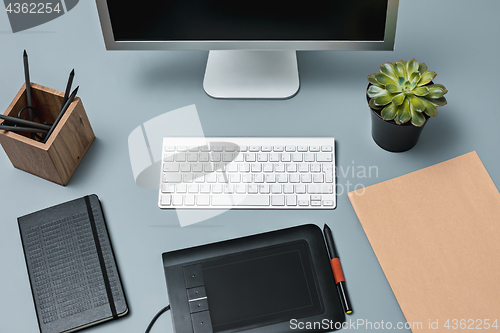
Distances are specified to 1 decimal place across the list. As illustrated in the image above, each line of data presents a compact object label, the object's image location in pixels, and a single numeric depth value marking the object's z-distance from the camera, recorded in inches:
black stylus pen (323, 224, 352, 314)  29.8
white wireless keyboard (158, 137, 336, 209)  33.6
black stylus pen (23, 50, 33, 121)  32.9
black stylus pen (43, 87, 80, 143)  32.0
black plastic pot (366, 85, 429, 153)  32.8
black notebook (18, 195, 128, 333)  29.3
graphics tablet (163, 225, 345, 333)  29.1
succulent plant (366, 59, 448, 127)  31.5
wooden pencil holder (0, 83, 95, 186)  31.6
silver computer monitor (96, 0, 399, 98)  33.7
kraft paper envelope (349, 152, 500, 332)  29.3
